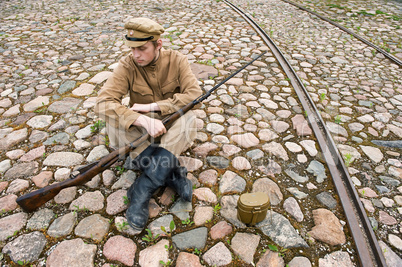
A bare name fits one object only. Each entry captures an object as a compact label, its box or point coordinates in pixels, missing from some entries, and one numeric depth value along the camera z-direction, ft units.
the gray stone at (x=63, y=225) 7.94
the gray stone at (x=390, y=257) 7.39
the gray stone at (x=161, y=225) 8.04
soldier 8.38
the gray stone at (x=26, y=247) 7.32
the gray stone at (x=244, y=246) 7.43
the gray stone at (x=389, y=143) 11.66
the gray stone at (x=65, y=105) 13.49
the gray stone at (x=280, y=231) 7.80
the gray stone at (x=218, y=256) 7.30
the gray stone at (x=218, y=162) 10.44
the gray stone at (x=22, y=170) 9.86
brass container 7.75
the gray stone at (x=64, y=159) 10.39
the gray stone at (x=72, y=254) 7.20
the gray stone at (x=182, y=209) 8.55
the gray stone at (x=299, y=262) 7.28
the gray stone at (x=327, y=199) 8.98
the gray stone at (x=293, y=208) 8.57
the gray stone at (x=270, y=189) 9.11
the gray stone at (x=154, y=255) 7.25
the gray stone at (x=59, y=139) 11.43
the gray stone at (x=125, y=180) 9.50
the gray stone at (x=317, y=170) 9.98
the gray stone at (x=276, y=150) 10.93
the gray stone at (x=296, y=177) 9.90
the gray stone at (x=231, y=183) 9.46
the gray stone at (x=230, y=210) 8.34
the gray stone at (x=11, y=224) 7.92
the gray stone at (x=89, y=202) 8.71
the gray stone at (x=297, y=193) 9.26
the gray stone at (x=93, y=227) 7.90
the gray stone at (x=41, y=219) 8.13
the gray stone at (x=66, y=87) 15.07
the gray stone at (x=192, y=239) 7.69
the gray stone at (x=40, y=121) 12.40
